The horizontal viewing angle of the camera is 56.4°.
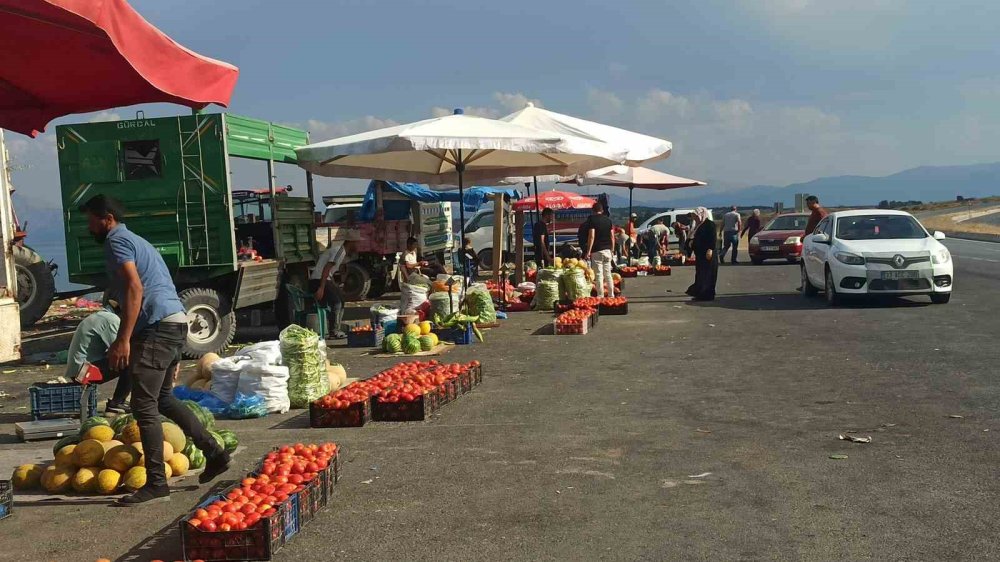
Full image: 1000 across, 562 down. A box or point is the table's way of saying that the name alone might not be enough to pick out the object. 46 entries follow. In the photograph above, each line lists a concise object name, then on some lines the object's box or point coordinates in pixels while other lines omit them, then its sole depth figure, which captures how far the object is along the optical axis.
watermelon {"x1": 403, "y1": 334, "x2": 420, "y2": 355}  12.76
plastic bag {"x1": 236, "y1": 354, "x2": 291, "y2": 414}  9.01
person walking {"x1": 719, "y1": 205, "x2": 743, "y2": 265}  31.94
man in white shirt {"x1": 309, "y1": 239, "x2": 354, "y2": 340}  14.31
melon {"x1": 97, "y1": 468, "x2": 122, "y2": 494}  6.34
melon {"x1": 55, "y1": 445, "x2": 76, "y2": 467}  6.56
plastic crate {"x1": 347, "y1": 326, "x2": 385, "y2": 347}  13.77
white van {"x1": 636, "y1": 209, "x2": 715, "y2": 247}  43.72
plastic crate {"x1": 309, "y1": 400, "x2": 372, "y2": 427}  8.24
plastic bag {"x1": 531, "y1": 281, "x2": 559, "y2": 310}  17.66
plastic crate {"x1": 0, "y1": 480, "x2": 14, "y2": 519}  5.89
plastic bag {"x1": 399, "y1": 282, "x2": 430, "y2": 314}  14.84
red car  30.39
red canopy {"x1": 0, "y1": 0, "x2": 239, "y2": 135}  4.20
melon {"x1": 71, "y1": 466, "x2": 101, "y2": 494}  6.38
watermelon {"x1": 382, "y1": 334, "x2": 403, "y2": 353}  12.78
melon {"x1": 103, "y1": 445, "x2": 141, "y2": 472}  6.46
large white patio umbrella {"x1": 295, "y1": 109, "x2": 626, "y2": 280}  13.29
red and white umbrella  31.48
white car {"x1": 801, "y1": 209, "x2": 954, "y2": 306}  15.96
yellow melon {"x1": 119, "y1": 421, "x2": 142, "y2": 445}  6.73
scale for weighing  8.16
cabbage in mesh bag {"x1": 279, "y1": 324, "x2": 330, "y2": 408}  9.34
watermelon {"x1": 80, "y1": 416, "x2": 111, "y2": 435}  6.97
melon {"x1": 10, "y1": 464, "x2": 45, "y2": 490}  6.61
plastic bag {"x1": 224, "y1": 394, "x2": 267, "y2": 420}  8.87
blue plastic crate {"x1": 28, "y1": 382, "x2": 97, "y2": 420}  8.33
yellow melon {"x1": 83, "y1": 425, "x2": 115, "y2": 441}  6.73
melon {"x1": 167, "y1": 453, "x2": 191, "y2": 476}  6.74
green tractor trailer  13.49
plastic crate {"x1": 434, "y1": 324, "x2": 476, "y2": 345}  13.54
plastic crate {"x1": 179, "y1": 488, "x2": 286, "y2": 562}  4.83
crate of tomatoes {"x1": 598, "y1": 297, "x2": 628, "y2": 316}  16.59
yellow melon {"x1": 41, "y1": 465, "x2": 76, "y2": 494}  6.48
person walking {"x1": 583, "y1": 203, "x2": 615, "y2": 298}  17.69
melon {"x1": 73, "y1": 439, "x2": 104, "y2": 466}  6.51
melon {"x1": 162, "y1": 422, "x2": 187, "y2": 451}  6.92
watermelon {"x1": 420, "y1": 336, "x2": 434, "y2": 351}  12.91
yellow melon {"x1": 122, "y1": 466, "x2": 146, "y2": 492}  6.32
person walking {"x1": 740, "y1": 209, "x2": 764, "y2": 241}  33.50
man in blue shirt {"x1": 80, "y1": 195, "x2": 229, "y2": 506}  6.03
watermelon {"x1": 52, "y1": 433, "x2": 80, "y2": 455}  6.89
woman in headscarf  18.36
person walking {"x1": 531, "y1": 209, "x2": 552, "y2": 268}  21.00
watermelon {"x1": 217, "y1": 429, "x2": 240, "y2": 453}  7.22
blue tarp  21.05
